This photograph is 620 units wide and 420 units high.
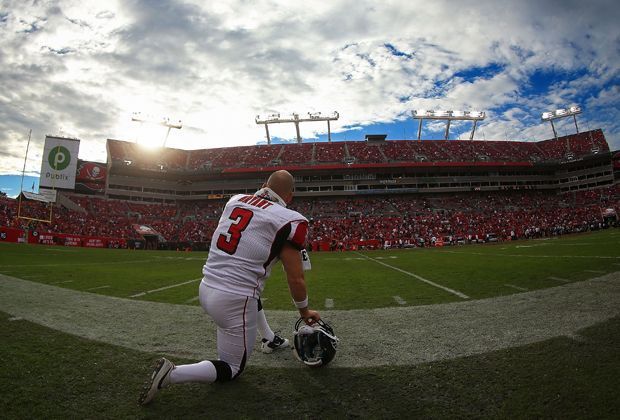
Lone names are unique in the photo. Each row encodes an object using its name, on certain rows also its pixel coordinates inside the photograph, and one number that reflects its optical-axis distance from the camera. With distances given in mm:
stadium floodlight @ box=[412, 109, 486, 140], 58000
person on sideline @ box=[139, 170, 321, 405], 2598
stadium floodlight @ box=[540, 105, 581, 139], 54747
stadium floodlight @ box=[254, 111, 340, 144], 57000
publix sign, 36281
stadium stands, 37062
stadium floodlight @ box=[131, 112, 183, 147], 56406
